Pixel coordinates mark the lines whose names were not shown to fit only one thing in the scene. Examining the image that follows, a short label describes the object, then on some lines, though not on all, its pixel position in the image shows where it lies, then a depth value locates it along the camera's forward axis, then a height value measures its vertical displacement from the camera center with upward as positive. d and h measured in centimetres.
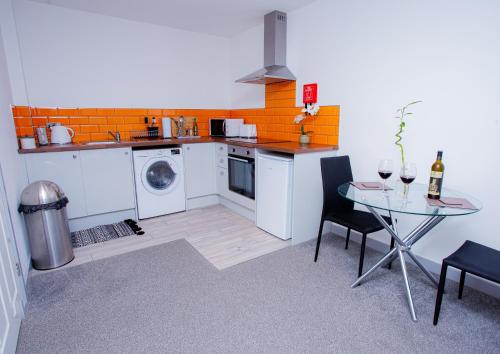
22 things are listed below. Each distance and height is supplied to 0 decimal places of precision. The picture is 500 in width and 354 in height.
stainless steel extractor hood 338 +82
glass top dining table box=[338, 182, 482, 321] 169 -53
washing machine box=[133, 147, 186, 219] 352 -78
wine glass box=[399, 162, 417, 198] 189 -36
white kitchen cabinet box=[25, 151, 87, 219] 291 -54
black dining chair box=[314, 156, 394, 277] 221 -76
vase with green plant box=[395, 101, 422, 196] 190 -36
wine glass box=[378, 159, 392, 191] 198 -34
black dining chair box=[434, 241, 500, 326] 154 -82
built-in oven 340 -63
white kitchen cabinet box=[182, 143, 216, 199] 387 -67
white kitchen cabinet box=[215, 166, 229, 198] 396 -86
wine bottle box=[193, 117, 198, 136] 437 -11
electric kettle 326 -14
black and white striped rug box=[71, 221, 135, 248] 301 -124
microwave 432 -9
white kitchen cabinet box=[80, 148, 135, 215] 321 -68
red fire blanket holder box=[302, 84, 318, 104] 323 +29
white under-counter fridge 283 -77
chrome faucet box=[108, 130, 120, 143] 371 -19
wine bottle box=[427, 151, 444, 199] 181 -40
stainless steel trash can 236 -85
